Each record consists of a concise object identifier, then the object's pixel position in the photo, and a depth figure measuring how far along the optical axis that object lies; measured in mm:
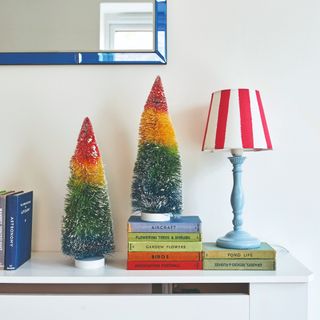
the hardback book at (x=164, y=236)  1024
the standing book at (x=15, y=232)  1033
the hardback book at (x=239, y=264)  995
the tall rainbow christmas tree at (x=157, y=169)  1067
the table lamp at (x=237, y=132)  1036
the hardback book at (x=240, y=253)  1000
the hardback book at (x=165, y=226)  1026
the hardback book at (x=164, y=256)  1017
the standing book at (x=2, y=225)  1038
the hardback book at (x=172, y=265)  1014
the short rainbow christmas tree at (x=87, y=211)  1036
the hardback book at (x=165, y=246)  1020
